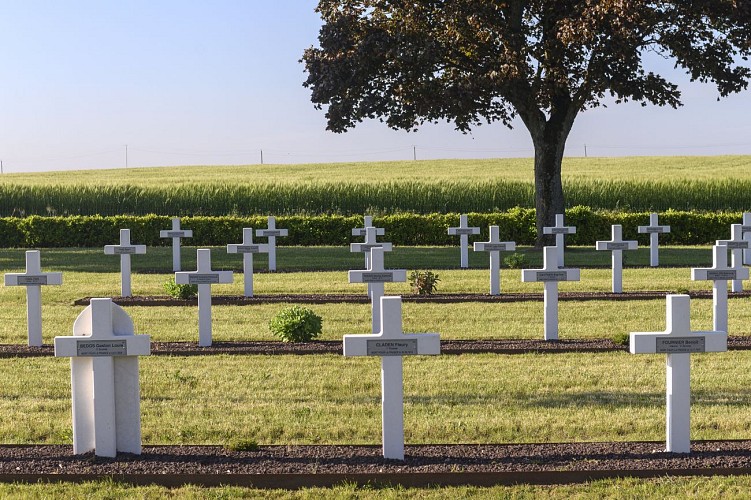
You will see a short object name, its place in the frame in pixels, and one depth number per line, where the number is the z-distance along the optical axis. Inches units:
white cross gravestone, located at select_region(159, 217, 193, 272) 1016.9
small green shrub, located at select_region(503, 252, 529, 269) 1015.0
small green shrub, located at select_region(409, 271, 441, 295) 784.3
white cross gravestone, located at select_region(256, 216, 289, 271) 979.9
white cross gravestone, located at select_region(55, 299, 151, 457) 299.9
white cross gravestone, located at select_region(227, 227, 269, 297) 779.8
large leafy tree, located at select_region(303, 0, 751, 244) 1136.2
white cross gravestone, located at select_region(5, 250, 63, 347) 550.3
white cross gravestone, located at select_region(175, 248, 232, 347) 542.9
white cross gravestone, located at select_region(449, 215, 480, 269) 1037.2
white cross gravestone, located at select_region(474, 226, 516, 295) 770.8
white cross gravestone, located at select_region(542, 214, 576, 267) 1034.1
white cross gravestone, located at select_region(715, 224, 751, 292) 741.9
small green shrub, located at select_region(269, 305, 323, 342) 551.2
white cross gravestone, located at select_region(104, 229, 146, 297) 778.2
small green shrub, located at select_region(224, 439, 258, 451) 312.0
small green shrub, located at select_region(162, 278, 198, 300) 756.0
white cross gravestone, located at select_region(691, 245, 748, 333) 539.4
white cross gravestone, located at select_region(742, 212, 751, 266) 940.0
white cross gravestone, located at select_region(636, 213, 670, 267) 1060.5
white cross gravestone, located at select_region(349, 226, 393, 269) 820.0
